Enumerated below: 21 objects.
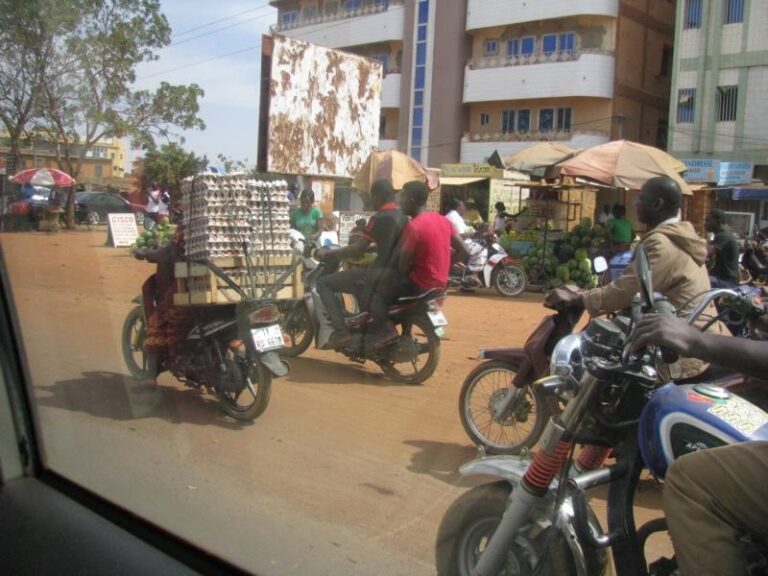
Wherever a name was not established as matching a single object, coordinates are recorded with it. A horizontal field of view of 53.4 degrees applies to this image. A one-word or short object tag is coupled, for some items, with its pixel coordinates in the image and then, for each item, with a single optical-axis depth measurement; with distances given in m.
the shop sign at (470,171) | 22.17
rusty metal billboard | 8.11
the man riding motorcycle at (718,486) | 1.93
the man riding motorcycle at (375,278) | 6.33
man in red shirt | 6.23
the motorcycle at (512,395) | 4.34
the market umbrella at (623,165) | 8.88
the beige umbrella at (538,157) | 12.23
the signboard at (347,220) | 10.30
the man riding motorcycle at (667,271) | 3.97
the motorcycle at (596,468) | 2.25
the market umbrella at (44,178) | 6.98
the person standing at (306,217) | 9.64
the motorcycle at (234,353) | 5.05
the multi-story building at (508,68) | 14.01
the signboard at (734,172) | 13.51
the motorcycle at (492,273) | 12.52
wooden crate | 5.17
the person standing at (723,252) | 7.49
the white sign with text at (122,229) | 14.77
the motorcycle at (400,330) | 6.25
